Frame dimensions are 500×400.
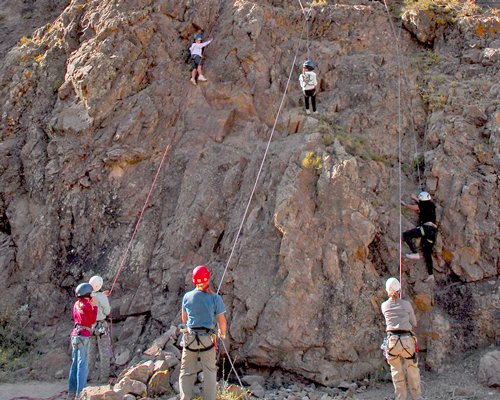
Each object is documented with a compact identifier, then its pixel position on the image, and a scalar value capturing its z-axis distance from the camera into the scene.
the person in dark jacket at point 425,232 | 8.99
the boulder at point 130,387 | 7.08
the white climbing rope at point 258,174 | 9.19
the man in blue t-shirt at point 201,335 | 6.40
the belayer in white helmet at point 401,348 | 7.02
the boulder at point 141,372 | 7.41
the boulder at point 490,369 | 7.67
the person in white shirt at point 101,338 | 8.08
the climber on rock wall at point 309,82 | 11.04
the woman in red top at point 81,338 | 7.23
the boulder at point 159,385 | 7.37
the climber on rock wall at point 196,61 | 11.91
